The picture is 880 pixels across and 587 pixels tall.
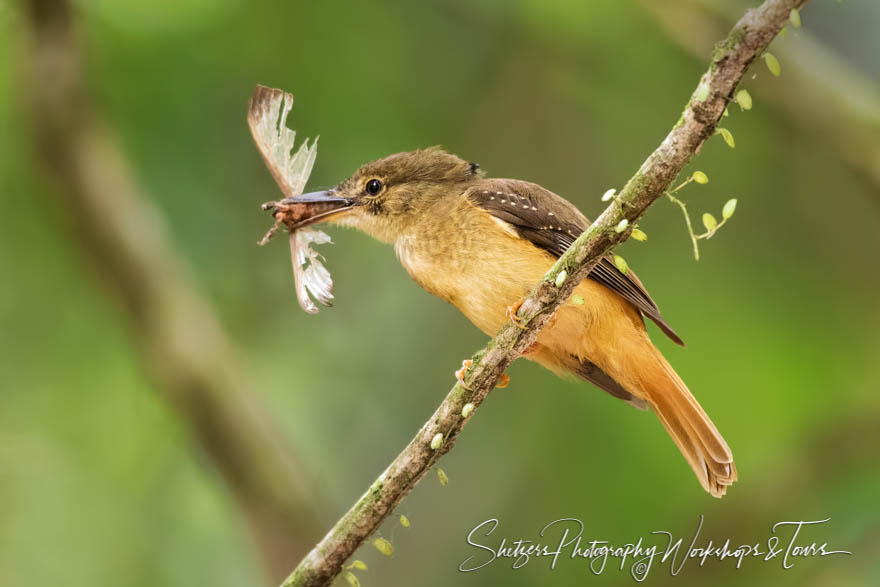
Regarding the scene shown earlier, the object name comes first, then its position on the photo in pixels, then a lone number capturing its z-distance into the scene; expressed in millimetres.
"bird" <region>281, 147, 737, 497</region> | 6602
